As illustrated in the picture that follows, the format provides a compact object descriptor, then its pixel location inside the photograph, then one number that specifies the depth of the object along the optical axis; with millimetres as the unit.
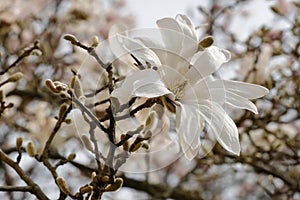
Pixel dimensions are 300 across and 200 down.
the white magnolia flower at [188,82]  759
